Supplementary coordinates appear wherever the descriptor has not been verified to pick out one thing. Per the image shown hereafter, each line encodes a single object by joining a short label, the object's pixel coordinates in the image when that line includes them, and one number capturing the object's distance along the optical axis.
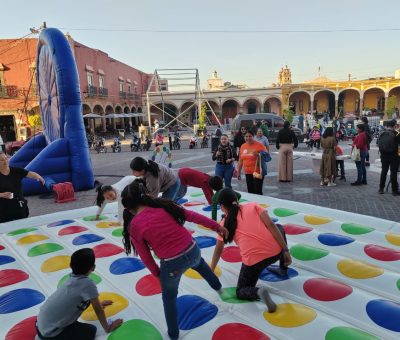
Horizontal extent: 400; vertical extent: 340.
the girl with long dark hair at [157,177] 3.88
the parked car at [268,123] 18.53
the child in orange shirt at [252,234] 2.76
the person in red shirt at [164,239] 2.32
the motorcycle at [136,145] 18.50
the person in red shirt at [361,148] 7.57
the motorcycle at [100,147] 18.69
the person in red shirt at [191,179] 5.01
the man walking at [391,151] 6.41
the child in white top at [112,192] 4.40
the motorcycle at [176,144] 18.66
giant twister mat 2.57
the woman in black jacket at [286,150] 8.17
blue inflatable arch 8.45
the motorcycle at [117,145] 18.42
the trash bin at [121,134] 27.56
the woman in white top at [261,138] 7.31
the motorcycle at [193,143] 18.33
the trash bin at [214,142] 14.45
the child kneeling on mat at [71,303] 2.32
